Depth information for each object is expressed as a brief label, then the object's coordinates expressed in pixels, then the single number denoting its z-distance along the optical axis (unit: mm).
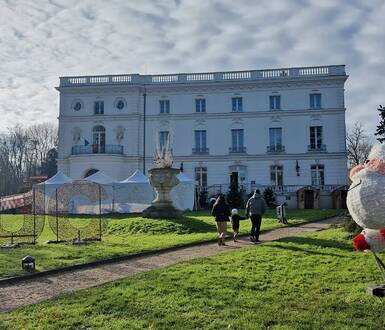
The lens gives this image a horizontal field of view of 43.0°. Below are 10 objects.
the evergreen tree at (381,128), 20528
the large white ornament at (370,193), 6477
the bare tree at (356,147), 60938
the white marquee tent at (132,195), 32469
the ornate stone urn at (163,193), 21422
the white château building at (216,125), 44562
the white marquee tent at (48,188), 31859
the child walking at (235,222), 15837
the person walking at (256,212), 15188
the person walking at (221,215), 14716
